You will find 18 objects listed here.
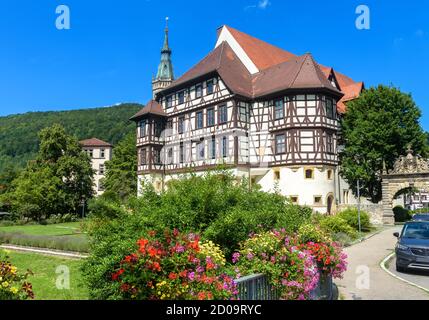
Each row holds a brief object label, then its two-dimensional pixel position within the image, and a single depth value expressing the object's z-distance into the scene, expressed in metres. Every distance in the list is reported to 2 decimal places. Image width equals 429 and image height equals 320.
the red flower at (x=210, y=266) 5.58
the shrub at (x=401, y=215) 35.47
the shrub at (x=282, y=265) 7.01
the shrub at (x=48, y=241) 20.88
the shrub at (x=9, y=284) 5.36
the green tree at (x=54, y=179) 44.56
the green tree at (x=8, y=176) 68.61
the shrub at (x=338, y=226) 21.48
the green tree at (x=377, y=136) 33.59
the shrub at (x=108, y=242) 6.21
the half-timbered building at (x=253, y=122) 30.64
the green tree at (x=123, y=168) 47.22
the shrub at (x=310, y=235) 9.12
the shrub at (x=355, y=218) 25.70
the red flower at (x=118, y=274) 5.16
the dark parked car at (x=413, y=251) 12.02
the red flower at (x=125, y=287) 5.10
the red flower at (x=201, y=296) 5.04
